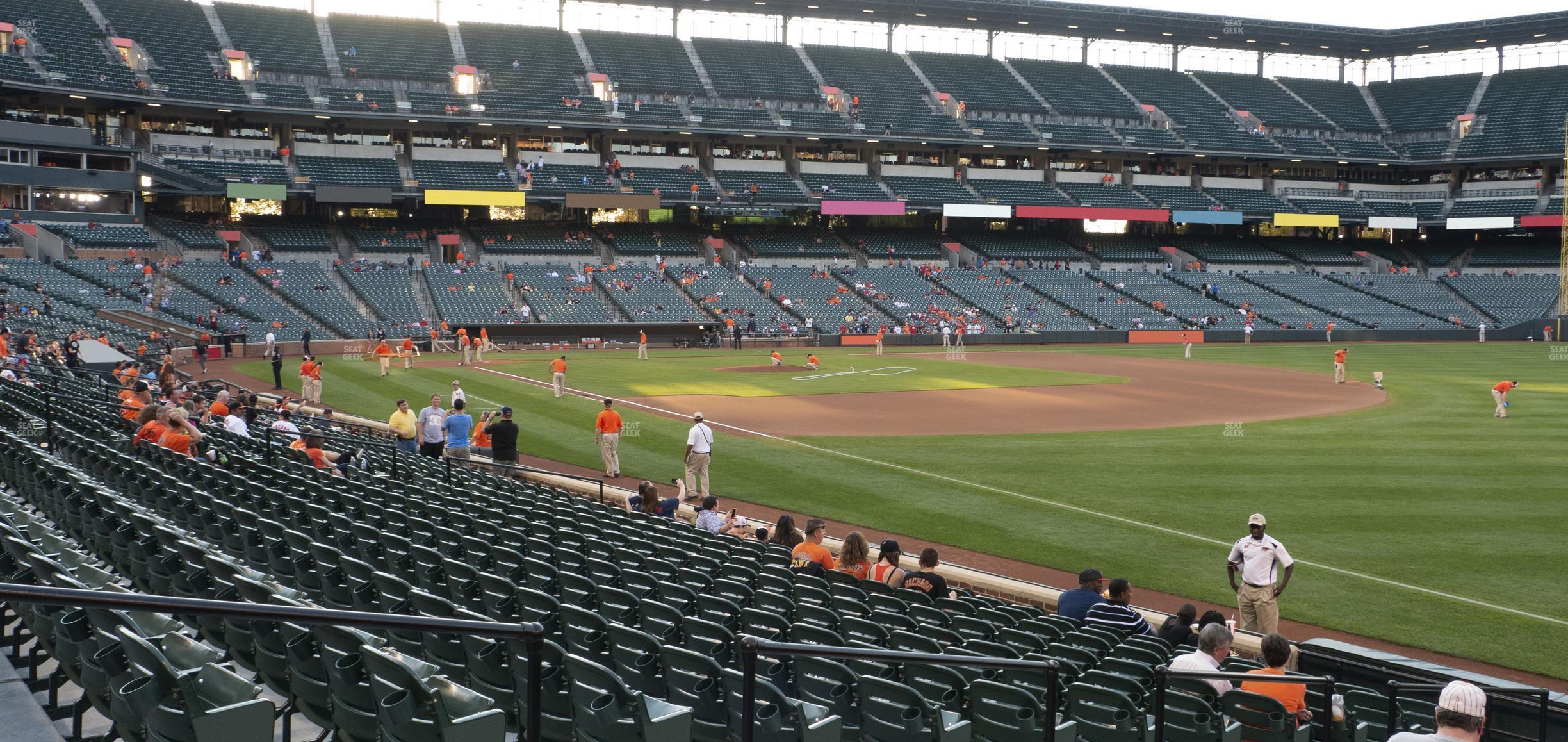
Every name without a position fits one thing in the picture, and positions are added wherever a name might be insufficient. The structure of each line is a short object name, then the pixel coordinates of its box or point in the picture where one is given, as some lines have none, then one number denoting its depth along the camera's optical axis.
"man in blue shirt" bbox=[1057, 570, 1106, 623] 11.70
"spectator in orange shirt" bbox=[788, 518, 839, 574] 12.60
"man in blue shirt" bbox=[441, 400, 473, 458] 22.62
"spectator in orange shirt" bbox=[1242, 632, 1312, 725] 8.38
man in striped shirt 11.12
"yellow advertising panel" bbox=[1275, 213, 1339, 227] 87.81
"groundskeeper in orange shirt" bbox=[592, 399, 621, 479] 23.88
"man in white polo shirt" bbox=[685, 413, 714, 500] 22.00
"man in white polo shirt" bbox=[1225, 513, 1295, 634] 13.45
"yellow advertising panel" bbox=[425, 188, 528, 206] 69.94
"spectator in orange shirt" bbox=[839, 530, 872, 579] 12.55
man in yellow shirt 22.38
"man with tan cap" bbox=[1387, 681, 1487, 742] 5.57
